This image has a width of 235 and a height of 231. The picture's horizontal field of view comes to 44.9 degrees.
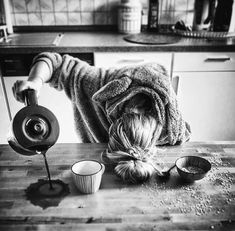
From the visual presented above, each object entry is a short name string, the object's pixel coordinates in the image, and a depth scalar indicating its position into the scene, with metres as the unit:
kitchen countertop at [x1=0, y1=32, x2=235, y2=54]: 1.90
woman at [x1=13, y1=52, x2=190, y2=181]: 0.98
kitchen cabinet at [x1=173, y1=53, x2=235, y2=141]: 1.97
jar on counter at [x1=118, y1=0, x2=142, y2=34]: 2.19
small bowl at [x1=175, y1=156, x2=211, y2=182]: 0.86
